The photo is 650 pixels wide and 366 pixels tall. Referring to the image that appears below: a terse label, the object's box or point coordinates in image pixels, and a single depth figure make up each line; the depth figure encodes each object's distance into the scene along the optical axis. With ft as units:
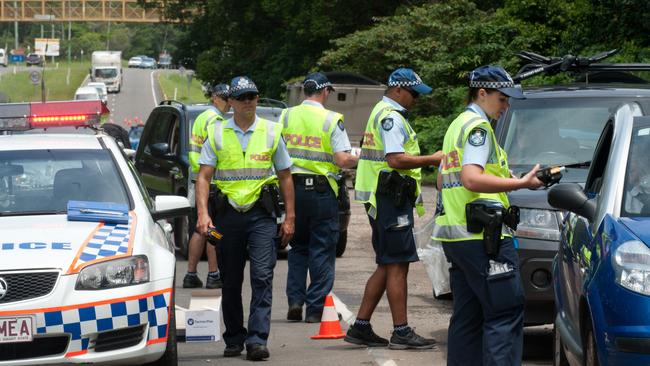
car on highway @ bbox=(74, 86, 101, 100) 330.60
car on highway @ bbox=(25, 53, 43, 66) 645.29
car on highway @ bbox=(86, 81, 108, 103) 411.04
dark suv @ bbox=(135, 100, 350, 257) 74.36
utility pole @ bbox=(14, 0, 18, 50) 465.97
